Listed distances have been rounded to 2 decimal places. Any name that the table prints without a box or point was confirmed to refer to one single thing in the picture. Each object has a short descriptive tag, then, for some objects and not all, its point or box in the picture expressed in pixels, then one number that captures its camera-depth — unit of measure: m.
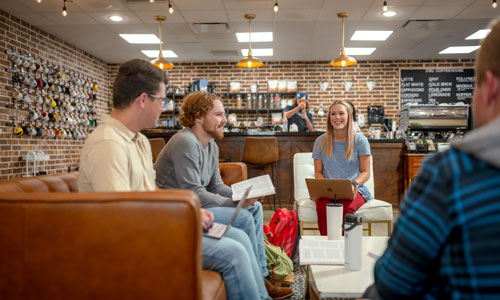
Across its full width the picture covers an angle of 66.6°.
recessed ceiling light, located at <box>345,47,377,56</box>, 7.00
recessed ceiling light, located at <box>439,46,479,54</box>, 7.03
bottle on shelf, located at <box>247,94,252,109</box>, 7.91
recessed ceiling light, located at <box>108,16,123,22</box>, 5.28
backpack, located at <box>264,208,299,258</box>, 2.75
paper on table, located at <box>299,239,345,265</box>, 1.59
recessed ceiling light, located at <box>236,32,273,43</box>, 6.13
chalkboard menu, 7.92
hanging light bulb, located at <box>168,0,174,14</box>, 4.68
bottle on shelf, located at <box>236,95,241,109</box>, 7.98
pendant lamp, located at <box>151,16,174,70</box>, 5.31
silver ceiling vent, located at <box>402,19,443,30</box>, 5.53
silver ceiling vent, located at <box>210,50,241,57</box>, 7.18
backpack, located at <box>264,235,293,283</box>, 2.26
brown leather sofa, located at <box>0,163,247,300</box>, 1.00
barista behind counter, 5.56
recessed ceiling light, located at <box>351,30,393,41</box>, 6.02
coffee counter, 5.00
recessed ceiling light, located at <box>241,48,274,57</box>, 7.10
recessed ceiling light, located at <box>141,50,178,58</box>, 7.11
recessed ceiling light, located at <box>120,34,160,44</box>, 6.18
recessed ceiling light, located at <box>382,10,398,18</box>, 5.14
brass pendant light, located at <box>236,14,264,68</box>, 5.41
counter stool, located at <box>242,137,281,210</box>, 4.77
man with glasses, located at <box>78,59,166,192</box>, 1.23
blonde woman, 2.89
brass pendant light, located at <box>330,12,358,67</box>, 5.21
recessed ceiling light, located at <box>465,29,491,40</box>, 6.10
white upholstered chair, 2.71
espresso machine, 6.27
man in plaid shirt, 0.60
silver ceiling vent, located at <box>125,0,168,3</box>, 4.69
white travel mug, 2.00
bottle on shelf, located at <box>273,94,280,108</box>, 7.86
